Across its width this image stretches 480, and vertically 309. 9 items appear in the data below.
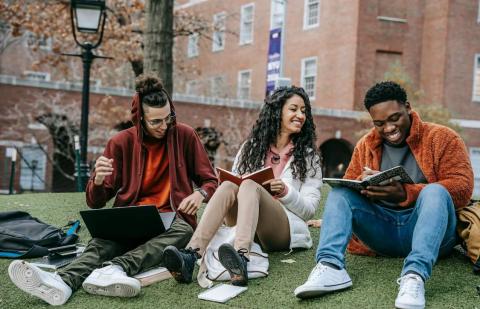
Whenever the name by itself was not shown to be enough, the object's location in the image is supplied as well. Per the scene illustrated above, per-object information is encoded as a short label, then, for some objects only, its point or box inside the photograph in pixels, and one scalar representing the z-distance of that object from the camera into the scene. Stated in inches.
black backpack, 199.6
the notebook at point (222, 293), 154.9
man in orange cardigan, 150.0
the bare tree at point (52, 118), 760.3
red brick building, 992.9
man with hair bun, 176.2
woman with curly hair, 166.2
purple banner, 430.6
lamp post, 403.9
